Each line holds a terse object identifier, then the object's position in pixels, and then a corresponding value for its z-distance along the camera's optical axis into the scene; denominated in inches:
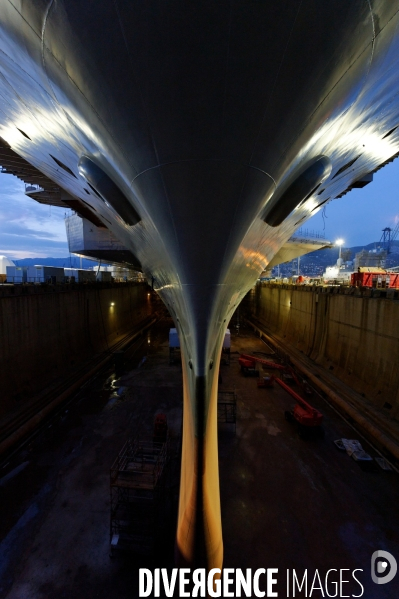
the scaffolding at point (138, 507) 276.4
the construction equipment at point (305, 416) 472.1
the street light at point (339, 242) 1616.0
